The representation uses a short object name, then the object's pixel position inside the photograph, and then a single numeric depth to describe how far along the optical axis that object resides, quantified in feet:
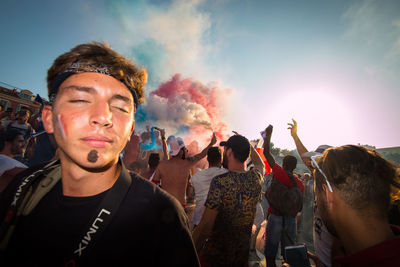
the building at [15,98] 107.65
